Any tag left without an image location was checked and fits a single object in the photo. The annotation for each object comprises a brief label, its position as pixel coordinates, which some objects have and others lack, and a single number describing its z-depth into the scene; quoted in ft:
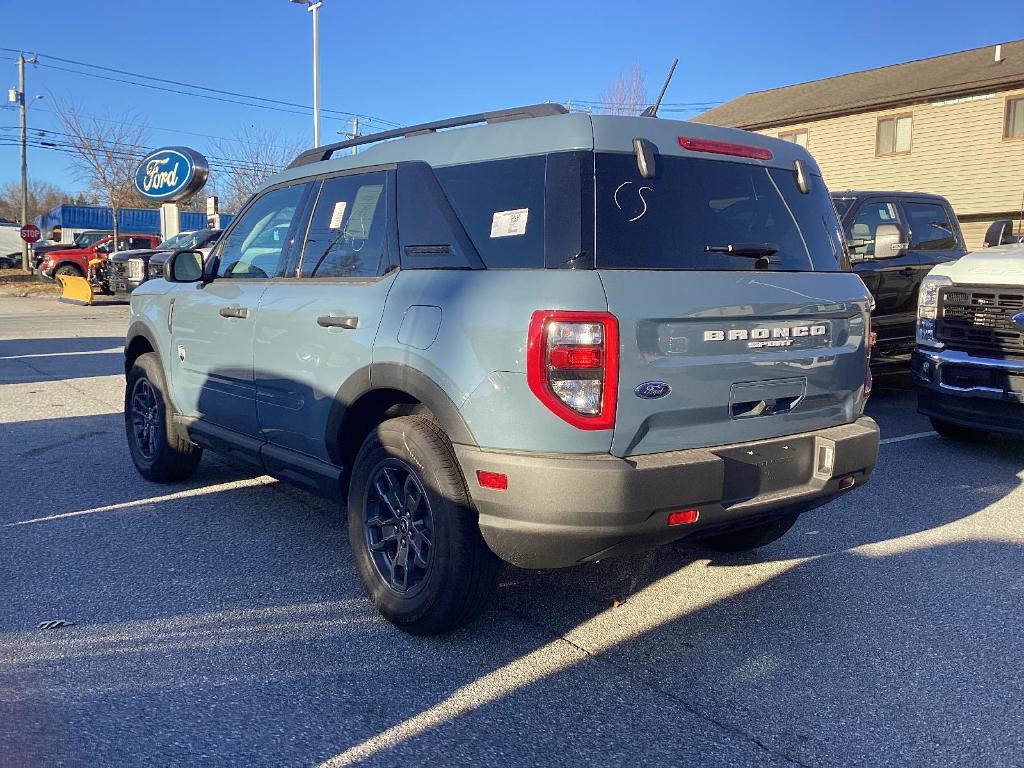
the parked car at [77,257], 95.30
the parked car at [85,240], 102.54
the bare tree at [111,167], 110.52
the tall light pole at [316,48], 93.45
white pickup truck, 20.72
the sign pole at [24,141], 144.66
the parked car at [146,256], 67.05
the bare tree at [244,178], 138.21
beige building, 72.02
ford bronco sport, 9.97
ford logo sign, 74.08
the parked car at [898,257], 27.45
